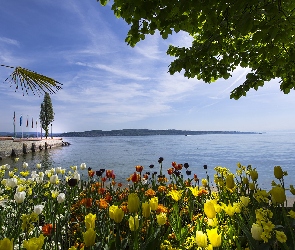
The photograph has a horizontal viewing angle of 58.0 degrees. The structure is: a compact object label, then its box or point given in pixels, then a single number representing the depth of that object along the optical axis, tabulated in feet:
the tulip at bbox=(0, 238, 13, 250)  4.65
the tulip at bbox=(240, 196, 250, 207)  7.70
